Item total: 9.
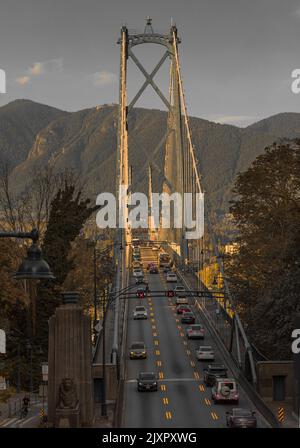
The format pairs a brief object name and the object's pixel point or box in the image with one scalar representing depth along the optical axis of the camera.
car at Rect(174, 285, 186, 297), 103.88
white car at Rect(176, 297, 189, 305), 103.31
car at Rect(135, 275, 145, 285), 117.31
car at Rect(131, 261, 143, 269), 140.85
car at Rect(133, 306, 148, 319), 95.62
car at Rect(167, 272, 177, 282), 118.81
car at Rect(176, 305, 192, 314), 98.14
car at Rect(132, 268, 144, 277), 125.19
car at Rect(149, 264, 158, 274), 136.12
